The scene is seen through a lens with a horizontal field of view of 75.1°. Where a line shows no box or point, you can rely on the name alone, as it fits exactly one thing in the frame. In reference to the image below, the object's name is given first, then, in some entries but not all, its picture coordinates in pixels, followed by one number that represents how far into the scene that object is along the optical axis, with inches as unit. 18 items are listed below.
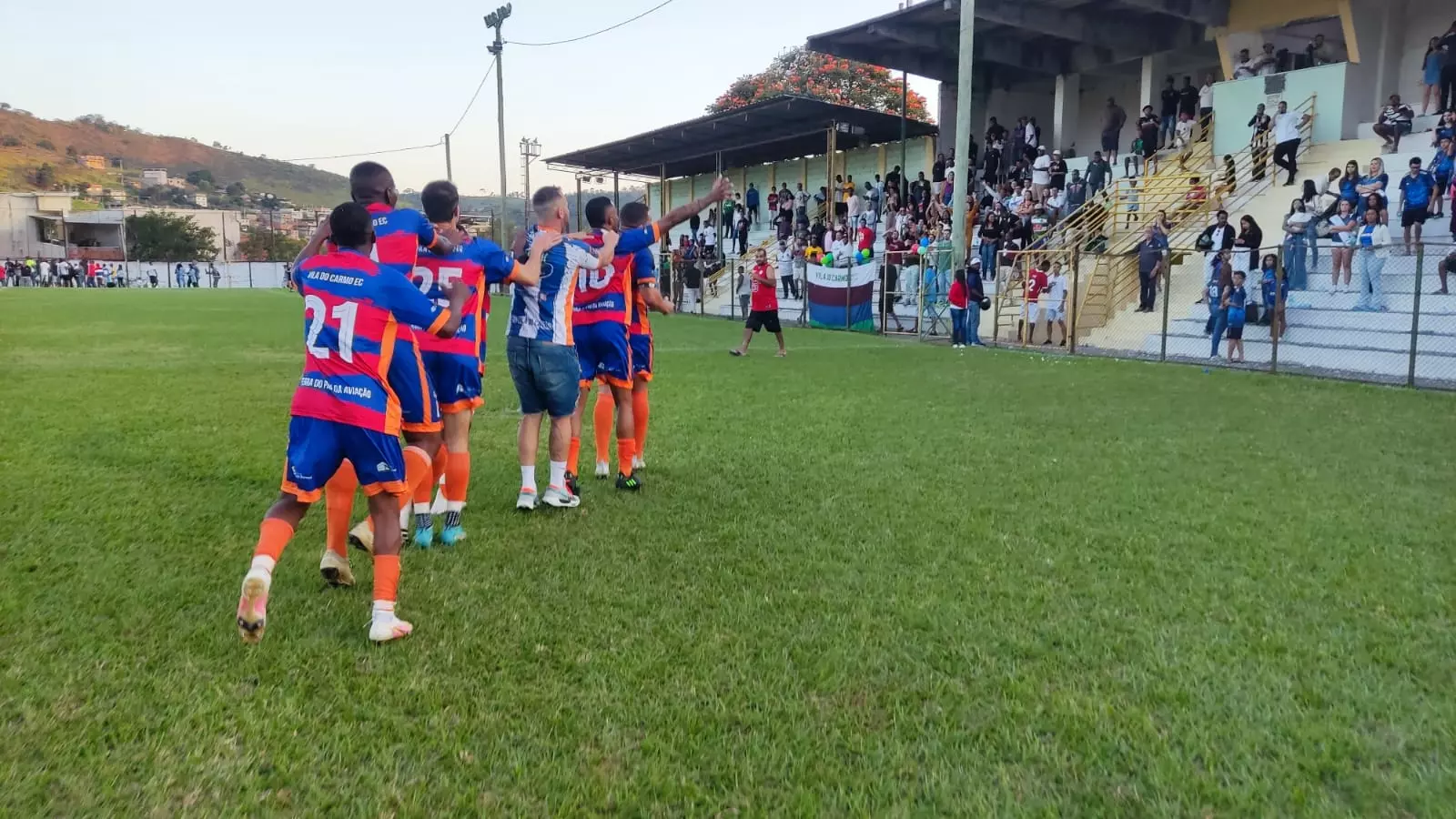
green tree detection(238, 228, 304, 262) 3683.6
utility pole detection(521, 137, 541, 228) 2672.2
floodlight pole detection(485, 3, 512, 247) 1518.2
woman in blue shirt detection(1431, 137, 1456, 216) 618.5
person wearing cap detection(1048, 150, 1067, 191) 912.6
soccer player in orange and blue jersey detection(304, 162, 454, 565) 176.9
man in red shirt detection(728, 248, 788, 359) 627.5
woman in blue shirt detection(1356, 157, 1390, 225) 624.1
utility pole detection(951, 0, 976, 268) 732.0
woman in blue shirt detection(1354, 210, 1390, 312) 539.5
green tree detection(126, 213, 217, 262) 3316.9
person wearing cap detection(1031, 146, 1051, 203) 908.6
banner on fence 893.2
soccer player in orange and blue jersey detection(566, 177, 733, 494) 236.2
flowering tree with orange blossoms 2306.8
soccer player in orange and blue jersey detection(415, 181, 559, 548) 197.3
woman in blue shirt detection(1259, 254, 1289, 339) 538.9
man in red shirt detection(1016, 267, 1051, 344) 732.0
